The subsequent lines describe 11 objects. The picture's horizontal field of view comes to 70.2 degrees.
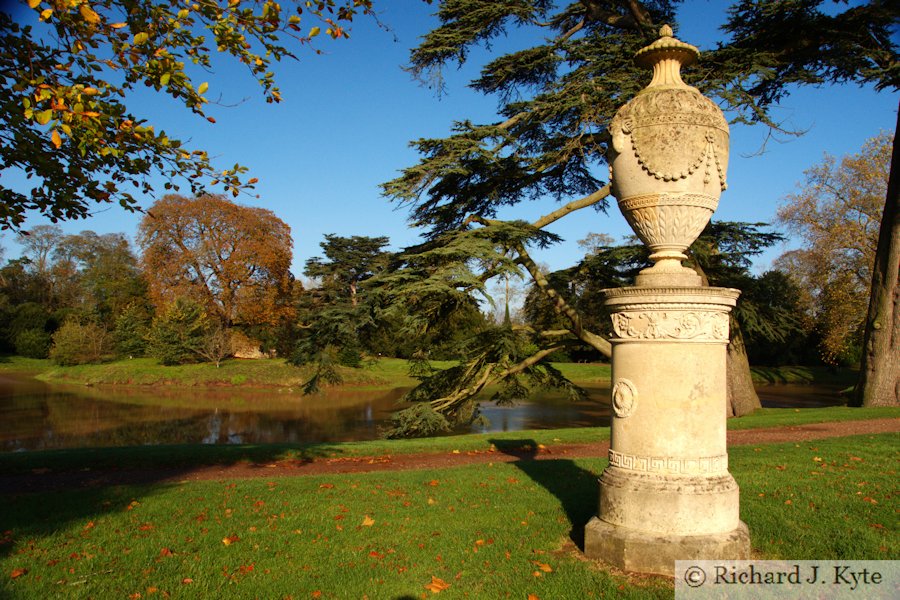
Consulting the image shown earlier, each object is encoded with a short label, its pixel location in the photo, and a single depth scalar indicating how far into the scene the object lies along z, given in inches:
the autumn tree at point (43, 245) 2156.7
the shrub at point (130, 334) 1662.2
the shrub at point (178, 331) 1502.2
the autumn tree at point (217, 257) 1509.6
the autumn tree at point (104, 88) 190.1
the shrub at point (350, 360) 1401.3
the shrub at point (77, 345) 1599.4
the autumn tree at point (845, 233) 944.3
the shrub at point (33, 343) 1871.3
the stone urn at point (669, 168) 190.1
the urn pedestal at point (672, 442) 179.0
